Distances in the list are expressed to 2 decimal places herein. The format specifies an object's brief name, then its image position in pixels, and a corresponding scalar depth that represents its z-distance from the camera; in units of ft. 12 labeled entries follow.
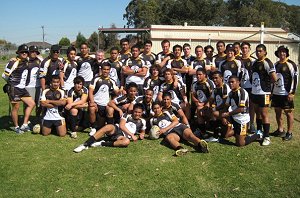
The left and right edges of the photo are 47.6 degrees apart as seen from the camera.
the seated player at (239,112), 23.89
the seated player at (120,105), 26.89
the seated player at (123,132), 24.00
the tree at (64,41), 248.73
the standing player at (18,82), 27.67
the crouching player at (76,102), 27.40
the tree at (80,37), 220.80
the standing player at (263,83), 24.77
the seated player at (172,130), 23.18
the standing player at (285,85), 25.07
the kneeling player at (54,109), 27.02
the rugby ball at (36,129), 27.43
